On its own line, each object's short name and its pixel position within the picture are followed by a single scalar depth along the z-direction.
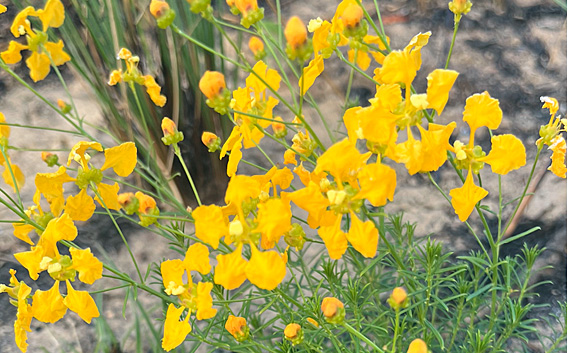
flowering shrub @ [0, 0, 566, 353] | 0.43
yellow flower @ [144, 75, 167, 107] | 0.55
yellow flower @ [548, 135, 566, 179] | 0.47
